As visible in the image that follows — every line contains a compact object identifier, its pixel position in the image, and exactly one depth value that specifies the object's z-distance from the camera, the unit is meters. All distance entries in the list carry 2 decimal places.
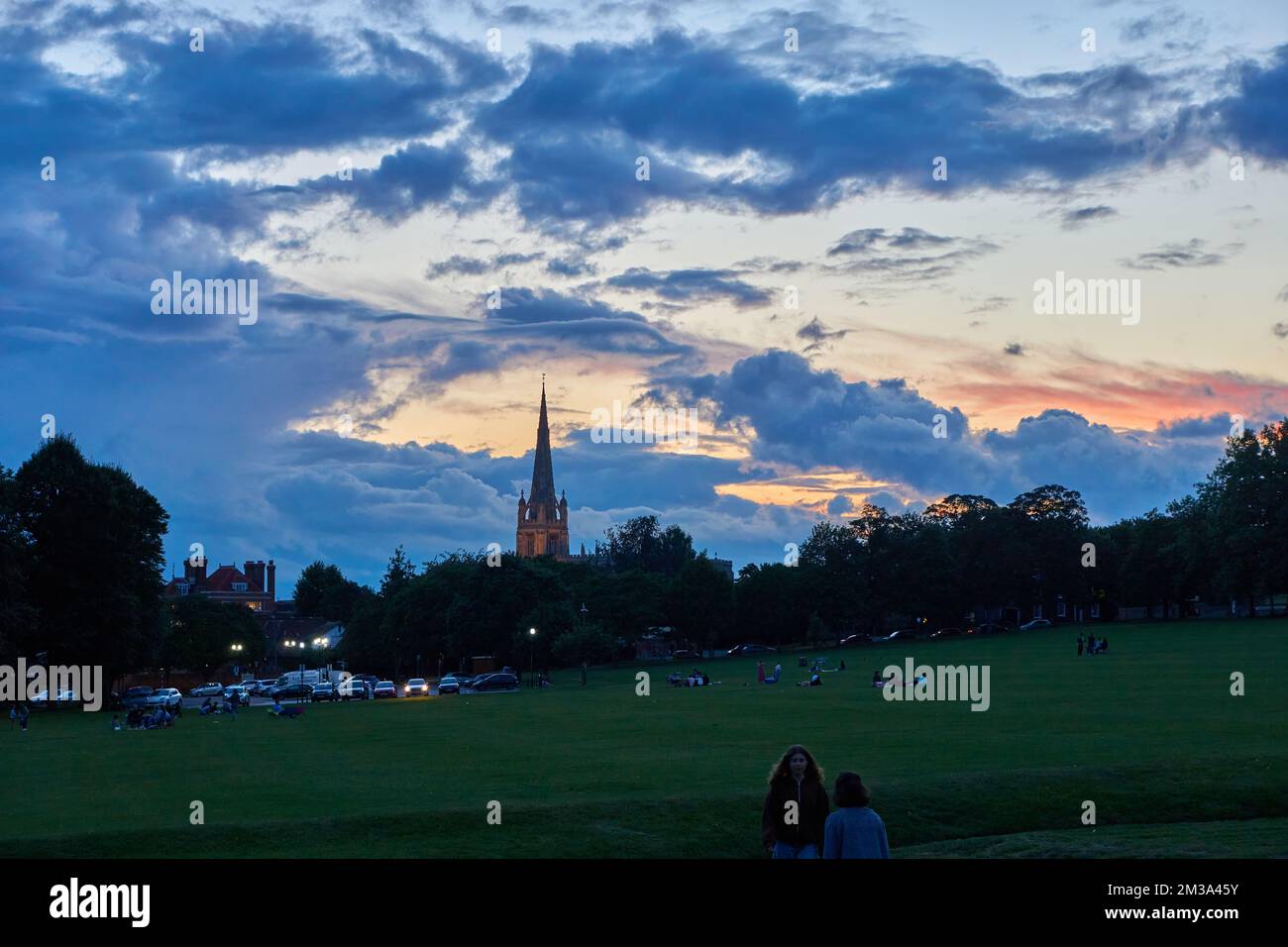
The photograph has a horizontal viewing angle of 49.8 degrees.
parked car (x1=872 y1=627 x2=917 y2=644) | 151.35
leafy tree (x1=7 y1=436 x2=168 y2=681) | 86.38
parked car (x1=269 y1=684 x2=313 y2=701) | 102.12
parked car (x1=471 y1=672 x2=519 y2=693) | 110.06
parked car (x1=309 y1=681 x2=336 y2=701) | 98.44
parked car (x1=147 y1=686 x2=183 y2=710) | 78.54
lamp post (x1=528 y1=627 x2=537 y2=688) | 126.44
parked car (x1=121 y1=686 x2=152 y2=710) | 87.66
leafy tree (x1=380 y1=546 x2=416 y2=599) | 175.41
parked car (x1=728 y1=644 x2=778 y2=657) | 151.76
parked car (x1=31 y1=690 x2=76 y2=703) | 92.49
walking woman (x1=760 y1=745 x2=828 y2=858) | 15.27
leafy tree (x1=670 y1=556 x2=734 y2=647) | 154.75
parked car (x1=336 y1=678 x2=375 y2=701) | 100.88
